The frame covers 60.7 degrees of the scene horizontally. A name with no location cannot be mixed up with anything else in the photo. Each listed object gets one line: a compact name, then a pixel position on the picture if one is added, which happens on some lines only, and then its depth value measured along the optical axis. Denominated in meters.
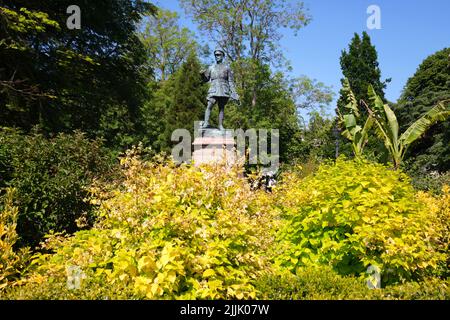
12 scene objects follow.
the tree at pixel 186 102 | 27.48
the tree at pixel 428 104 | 21.38
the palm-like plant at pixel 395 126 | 12.33
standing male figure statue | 12.95
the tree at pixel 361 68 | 28.40
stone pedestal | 12.27
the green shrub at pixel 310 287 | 3.33
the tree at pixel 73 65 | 13.01
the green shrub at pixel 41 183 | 5.89
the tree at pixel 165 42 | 34.00
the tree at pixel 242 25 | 26.98
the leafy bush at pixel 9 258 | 3.65
